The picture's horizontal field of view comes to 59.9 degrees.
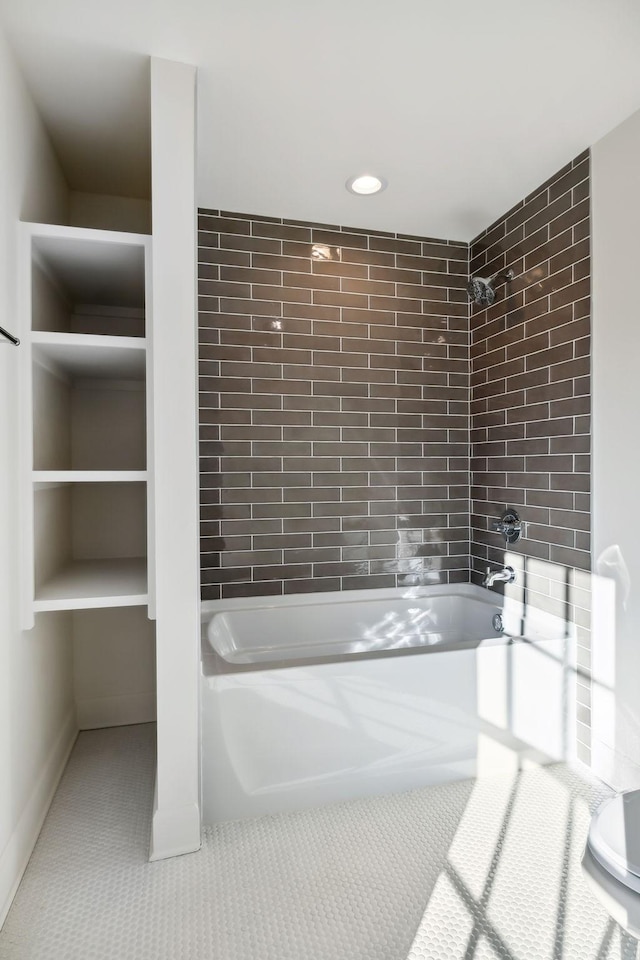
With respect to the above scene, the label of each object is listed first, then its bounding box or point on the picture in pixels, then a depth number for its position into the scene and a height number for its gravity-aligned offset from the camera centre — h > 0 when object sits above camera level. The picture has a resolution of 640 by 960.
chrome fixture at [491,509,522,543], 2.77 -0.30
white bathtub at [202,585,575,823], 1.99 -0.95
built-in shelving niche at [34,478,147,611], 1.89 -0.34
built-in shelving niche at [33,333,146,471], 2.06 +0.28
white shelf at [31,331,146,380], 1.83 +0.43
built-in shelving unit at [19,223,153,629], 1.82 +0.24
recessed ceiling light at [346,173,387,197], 2.52 +1.31
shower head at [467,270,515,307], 2.84 +0.94
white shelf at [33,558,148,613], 1.82 -0.42
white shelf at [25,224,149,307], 1.83 +0.77
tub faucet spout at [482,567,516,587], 2.79 -0.55
